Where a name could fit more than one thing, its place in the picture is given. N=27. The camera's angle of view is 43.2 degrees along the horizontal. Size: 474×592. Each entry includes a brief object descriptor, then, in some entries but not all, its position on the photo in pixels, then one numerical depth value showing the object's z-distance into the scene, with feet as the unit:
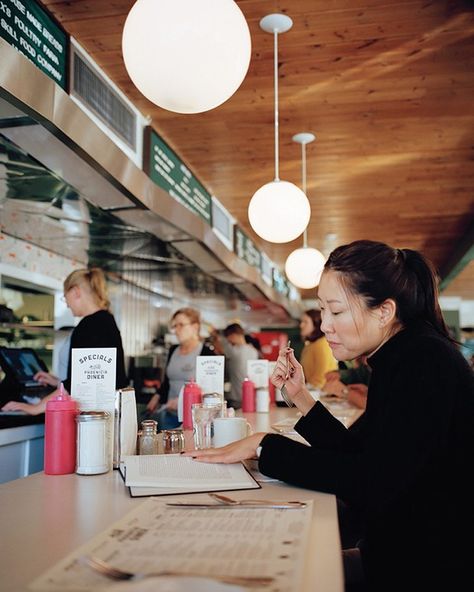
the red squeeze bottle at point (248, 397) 10.90
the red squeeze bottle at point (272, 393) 13.26
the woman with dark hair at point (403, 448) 3.77
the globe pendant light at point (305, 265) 16.35
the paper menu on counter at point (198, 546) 2.63
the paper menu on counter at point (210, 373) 8.55
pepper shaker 5.63
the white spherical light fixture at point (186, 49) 5.24
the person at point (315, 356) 16.73
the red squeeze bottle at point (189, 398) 7.71
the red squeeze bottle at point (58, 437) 4.94
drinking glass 5.94
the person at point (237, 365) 15.12
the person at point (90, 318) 9.39
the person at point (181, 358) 12.88
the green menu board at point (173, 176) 12.73
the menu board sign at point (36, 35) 7.73
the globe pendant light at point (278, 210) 10.50
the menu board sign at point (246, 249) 21.59
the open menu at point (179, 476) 4.30
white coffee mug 5.83
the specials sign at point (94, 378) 5.40
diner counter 2.77
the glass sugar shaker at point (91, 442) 4.92
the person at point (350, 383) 12.40
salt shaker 5.68
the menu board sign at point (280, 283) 29.88
